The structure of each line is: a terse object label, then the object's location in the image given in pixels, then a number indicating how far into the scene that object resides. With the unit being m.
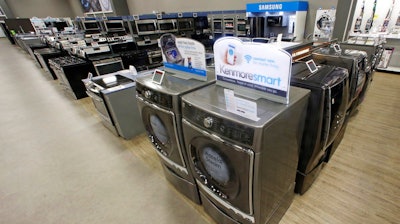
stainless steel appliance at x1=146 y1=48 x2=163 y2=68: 4.16
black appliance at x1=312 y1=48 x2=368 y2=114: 1.74
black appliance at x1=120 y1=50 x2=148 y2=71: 3.94
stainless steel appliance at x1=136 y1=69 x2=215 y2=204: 1.25
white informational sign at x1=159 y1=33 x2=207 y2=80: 1.33
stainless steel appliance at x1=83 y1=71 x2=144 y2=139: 2.42
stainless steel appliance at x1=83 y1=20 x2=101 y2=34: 6.23
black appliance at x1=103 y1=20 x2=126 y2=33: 5.04
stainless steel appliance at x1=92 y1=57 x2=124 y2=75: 3.74
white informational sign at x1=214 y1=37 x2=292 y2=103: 0.92
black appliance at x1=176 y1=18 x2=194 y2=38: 5.09
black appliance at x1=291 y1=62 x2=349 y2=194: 1.21
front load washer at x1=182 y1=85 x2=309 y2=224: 0.89
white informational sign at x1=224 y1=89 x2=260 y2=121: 0.85
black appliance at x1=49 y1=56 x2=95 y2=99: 3.94
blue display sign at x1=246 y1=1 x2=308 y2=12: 3.94
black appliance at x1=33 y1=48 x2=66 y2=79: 5.25
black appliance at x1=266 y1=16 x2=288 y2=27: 4.14
